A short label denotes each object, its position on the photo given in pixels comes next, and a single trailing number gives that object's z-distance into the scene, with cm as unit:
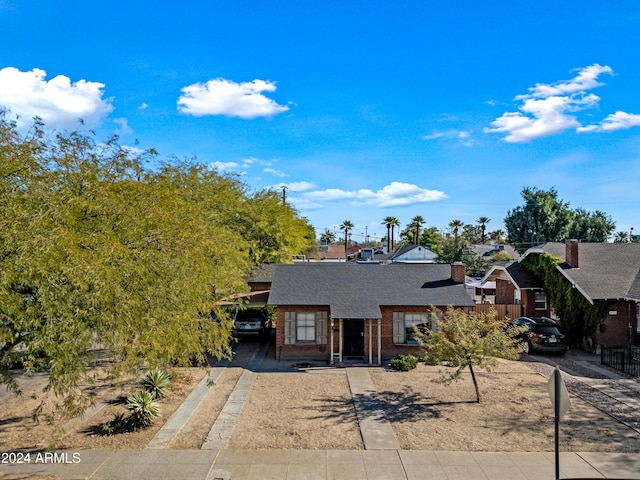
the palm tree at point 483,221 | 9762
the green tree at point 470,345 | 1449
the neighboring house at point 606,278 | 2314
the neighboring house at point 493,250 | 6831
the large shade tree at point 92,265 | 789
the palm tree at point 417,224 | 8338
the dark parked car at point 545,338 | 2222
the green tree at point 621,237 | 7562
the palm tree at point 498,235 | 10514
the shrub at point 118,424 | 1269
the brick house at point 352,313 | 2186
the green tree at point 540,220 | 5888
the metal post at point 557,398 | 807
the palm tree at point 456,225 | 7729
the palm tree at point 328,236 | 12638
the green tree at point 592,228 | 5847
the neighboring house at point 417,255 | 6253
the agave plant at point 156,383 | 1552
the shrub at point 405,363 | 1988
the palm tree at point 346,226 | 10825
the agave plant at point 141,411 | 1295
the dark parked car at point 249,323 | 2655
